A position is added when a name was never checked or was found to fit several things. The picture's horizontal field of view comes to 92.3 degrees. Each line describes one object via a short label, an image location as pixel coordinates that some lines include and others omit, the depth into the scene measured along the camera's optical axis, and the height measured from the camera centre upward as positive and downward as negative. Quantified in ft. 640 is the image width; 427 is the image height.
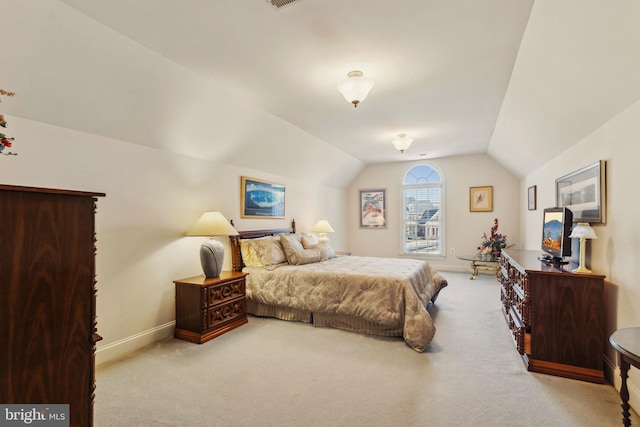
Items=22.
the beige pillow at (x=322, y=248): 15.17 -1.61
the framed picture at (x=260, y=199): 14.46 +0.88
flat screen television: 9.01 -0.59
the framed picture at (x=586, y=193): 8.05 +0.70
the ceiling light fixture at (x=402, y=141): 15.84 +3.85
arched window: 22.97 +0.37
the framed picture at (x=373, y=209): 24.43 +0.56
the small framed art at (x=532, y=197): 15.87 +0.99
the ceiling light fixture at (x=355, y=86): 8.91 +3.80
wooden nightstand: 10.12 -3.13
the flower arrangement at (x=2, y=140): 3.70 +0.92
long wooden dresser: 7.59 -2.76
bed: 10.31 -2.71
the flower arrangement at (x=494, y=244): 19.62 -1.79
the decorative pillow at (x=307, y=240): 15.51 -1.28
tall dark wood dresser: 3.47 -1.02
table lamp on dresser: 7.73 -0.49
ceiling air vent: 6.19 +4.32
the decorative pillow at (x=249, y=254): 13.37 -1.69
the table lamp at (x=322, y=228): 19.30 -0.76
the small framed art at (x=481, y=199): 21.15 +1.18
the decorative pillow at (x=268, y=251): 13.21 -1.56
